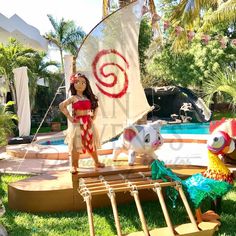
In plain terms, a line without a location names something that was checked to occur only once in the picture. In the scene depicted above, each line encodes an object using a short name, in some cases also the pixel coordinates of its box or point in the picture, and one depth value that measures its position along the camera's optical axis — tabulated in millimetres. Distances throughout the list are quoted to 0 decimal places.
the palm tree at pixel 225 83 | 4556
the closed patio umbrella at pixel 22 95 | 7014
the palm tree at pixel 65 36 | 17512
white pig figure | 3307
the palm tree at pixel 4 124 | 5110
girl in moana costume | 2975
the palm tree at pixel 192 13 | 6652
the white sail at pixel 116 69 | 3384
